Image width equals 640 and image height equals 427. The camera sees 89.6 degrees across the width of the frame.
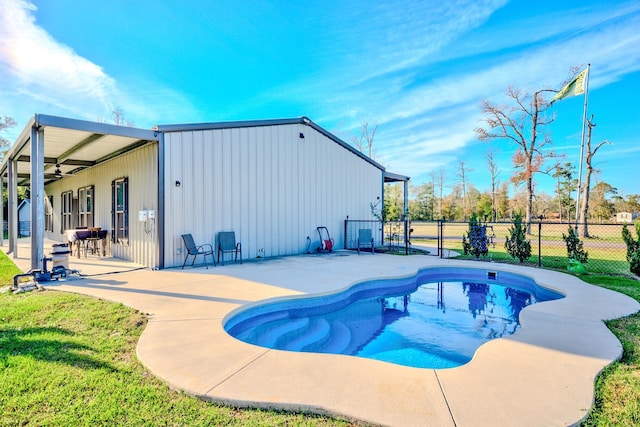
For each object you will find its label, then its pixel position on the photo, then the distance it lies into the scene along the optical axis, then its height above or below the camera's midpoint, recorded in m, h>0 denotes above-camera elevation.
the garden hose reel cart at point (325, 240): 10.09 -0.85
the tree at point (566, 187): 30.92 +2.59
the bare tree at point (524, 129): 21.27 +5.71
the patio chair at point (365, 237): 11.01 -0.82
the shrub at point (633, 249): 6.05 -0.72
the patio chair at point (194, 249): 6.79 -0.77
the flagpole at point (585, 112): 14.52 +4.78
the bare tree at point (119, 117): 22.77 +6.99
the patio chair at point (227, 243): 7.64 -0.68
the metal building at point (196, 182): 6.80 +0.86
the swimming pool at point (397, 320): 3.61 -1.53
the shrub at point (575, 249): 7.25 -0.85
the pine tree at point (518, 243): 7.99 -0.79
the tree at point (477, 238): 8.74 -0.70
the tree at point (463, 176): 37.12 +4.20
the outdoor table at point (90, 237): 8.47 -0.59
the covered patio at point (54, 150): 5.67 +1.64
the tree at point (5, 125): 21.61 +6.16
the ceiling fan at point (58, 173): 10.43 +1.62
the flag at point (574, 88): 14.66 +5.88
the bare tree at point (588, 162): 18.95 +3.15
